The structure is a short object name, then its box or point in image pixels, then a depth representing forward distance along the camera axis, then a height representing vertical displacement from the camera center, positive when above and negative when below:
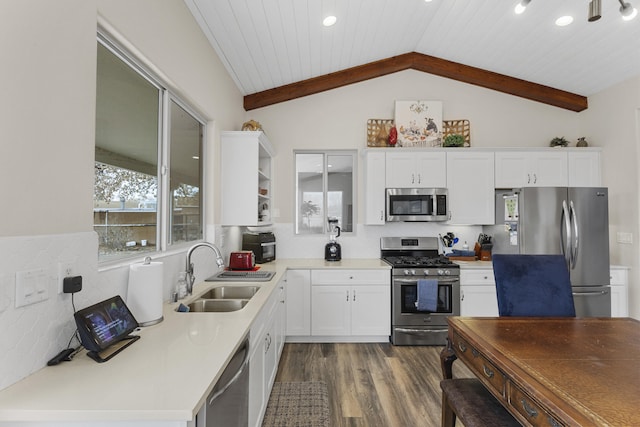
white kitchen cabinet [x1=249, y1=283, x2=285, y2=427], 1.75 -0.90
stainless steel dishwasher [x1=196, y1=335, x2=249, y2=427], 1.10 -0.70
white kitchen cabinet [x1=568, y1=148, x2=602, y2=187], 3.76 +0.58
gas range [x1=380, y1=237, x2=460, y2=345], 3.44 -0.93
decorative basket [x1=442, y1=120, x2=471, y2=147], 4.11 +1.16
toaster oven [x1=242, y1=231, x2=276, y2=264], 3.62 -0.30
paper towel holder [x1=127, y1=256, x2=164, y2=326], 1.54 -0.36
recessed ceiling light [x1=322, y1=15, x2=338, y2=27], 2.72 +1.71
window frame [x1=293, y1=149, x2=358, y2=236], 4.18 +0.44
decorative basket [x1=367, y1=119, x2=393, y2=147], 4.02 +1.10
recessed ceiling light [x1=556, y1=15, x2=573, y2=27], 2.78 +1.75
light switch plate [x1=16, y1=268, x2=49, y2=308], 0.99 -0.22
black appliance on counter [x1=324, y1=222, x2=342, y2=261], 3.91 -0.39
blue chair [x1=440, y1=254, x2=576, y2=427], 2.01 -0.43
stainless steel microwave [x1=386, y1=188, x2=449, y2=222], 3.75 +0.17
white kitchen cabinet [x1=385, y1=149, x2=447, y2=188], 3.81 +0.59
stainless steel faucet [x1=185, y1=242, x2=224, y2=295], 2.12 -0.36
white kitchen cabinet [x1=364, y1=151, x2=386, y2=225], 3.82 +0.38
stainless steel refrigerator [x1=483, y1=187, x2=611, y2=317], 3.30 -0.16
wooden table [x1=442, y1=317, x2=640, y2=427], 0.99 -0.58
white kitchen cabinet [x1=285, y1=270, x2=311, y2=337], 3.50 -0.95
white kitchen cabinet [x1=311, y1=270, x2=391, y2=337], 3.50 -0.93
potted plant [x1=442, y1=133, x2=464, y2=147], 3.83 +0.93
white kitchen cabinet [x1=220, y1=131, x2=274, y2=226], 3.14 +0.39
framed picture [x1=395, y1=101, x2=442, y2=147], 4.04 +1.21
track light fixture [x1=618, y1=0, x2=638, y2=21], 1.82 +1.19
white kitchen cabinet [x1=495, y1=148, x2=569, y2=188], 3.78 +0.59
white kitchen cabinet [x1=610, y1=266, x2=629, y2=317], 3.40 -0.78
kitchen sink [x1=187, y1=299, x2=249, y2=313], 2.09 -0.57
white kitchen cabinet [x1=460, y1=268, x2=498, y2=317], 3.50 -0.82
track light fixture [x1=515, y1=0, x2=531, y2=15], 1.82 +1.23
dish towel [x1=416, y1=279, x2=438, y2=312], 3.39 -0.82
